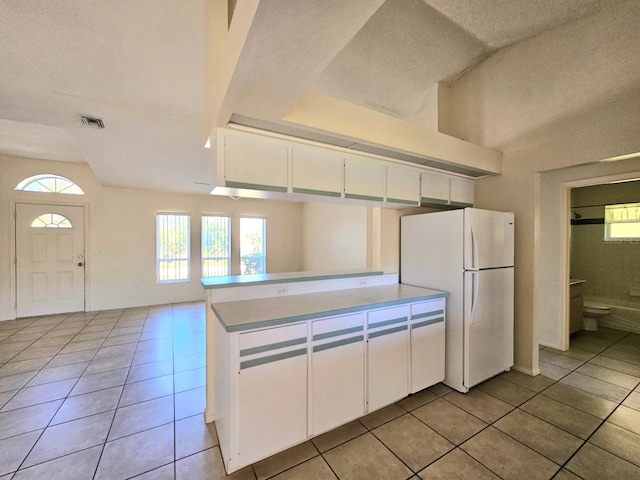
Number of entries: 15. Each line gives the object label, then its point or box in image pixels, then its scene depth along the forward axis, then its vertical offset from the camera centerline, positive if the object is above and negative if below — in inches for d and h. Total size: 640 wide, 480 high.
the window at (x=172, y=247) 219.9 -8.0
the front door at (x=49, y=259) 175.5 -15.3
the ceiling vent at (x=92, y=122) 93.6 +43.6
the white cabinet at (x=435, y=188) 111.0 +22.5
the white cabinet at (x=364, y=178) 91.7 +22.5
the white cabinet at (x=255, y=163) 72.3 +22.3
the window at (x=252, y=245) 251.4 -7.0
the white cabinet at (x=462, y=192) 120.5 +22.6
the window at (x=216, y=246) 234.4 -7.4
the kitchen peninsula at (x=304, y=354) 60.4 -32.8
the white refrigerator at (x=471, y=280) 95.2 -16.6
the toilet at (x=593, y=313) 151.5 -44.6
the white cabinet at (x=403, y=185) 101.7 +21.9
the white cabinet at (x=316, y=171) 82.2 +22.5
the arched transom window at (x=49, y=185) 177.2 +37.8
